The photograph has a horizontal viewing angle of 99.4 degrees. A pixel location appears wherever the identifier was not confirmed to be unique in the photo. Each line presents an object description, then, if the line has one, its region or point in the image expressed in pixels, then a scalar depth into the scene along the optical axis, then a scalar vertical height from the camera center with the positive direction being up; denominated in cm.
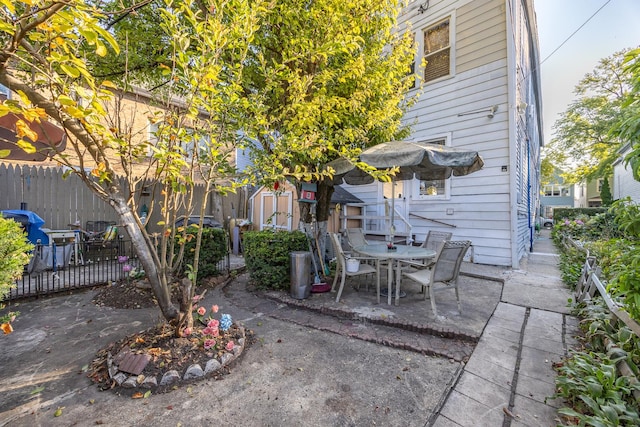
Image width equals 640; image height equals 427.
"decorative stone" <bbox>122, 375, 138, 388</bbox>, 216 -135
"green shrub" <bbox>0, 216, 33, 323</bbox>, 225 -36
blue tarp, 525 -19
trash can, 414 -94
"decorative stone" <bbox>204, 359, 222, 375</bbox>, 235 -134
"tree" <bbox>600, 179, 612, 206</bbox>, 1769 +144
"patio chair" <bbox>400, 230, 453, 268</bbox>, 499 -49
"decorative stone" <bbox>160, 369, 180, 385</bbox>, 220 -135
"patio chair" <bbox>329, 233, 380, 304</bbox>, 400 -83
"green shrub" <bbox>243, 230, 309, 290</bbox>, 445 -73
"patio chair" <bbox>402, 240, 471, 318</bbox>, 340 -68
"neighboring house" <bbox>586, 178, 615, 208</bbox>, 2770 +203
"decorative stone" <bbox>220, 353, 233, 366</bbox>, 246 -133
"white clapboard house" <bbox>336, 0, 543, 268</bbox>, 597 +231
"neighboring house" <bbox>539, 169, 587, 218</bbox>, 3275 +209
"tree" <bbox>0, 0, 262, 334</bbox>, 136 +75
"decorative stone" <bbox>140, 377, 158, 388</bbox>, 216 -135
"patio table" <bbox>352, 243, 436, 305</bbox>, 385 -60
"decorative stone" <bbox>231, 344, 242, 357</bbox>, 261 -133
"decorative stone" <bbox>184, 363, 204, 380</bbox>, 228 -135
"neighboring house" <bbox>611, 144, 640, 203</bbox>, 1130 +148
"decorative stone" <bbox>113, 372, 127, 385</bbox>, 218 -134
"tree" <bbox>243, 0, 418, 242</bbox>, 343 +204
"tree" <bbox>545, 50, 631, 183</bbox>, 1523 +568
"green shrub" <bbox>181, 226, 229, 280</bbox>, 491 -71
